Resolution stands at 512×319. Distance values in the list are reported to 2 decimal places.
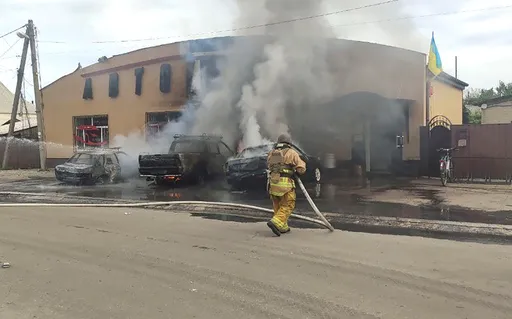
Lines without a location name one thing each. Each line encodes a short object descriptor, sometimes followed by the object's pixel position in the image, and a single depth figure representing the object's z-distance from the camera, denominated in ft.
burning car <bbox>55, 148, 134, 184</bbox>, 50.23
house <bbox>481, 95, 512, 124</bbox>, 78.84
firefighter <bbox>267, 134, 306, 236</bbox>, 21.76
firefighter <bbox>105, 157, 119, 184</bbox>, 52.72
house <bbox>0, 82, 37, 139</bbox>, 90.17
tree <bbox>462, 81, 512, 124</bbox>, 88.70
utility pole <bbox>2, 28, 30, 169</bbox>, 69.67
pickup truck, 45.51
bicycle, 39.79
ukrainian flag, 53.88
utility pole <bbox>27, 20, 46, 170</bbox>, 69.26
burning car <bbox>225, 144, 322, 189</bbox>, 40.19
